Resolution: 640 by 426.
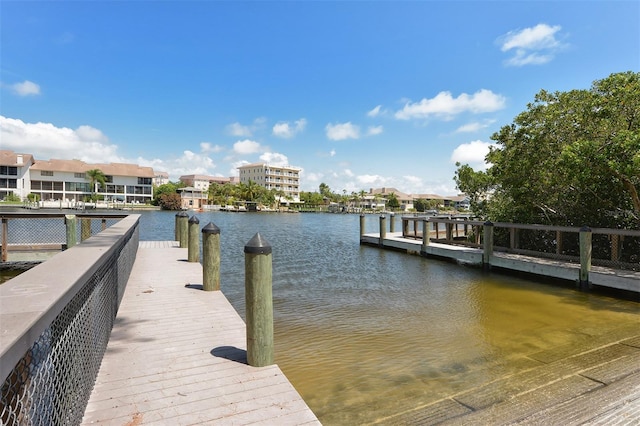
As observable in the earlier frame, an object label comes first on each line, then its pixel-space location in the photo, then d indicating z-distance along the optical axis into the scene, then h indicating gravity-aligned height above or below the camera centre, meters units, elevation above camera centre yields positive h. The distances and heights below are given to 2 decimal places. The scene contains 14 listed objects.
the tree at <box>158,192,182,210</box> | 91.81 +1.59
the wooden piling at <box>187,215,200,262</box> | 9.68 -0.89
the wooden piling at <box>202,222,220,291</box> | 6.91 -1.01
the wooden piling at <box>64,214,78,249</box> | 11.00 -0.61
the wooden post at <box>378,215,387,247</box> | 20.20 -1.18
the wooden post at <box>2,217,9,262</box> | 11.15 -0.95
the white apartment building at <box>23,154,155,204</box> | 84.50 +6.27
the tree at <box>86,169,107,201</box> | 86.88 +6.88
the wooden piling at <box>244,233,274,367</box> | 3.93 -0.97
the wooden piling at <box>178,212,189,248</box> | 13.16 -0.77
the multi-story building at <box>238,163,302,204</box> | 121.94 +10.27
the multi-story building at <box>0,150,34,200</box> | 77.94 +7.21
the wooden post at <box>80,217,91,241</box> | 11.77 -0.63
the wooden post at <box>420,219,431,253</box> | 16.95 -1.22
